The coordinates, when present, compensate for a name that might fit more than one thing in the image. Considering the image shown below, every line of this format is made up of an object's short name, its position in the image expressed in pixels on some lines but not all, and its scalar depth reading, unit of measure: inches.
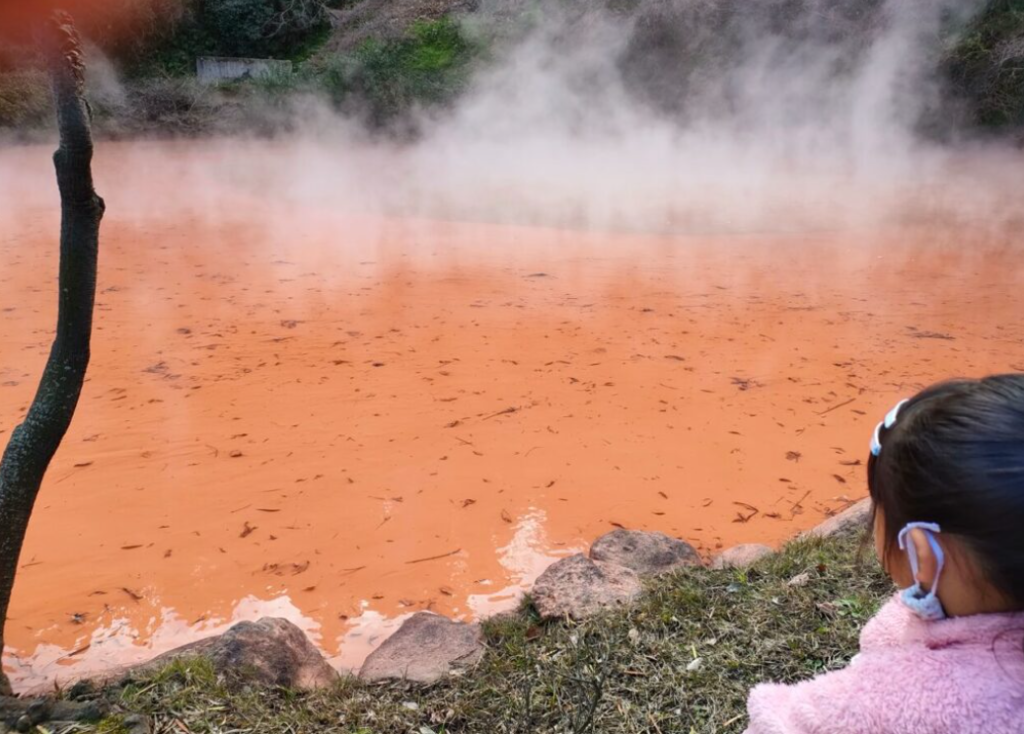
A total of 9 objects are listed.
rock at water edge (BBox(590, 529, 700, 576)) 126.3
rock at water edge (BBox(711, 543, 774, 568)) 121.8
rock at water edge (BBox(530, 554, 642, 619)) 108.8
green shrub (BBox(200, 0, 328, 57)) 756.0
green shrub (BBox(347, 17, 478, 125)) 690.8
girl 39.5
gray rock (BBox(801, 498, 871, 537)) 128.5
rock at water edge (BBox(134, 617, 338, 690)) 93.5
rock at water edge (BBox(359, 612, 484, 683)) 97.0
